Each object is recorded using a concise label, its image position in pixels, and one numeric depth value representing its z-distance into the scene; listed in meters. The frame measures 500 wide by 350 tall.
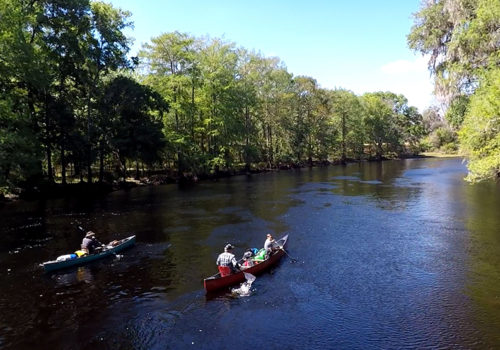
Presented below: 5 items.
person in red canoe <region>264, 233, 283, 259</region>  24.12
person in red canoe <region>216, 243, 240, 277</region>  20.28
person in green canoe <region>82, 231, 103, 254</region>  24.27
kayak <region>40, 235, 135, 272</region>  22.44
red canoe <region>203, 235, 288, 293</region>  19.39
